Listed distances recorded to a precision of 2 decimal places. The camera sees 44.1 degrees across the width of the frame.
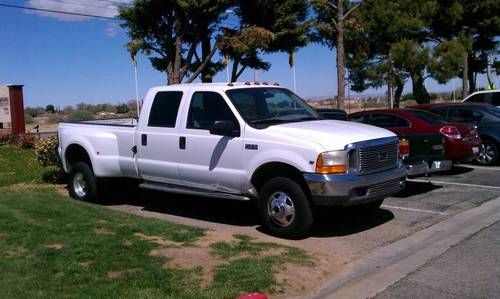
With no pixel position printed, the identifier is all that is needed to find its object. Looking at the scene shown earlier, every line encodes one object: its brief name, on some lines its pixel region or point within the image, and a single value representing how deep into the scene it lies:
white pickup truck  7.70
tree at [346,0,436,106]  31.05
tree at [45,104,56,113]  90.11
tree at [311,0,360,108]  24.42
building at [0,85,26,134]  21.62
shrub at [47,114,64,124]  60.64
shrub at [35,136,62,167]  13.40
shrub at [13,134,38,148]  19.44
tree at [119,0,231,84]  24.91
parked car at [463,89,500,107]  20.14
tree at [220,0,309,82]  24.34
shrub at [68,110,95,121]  49.11
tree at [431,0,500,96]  32.81
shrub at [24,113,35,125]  56.09
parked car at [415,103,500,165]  15.56
